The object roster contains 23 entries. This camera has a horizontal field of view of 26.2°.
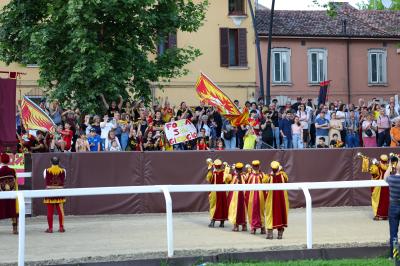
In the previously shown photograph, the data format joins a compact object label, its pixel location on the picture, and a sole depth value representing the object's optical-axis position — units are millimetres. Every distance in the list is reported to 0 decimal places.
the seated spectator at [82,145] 24125
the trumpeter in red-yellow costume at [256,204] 18312
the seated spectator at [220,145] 25291
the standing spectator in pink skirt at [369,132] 28188
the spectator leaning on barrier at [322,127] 28578
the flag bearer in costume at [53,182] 19188
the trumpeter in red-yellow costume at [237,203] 19219
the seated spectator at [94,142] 24547
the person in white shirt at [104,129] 24719
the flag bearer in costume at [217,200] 20281
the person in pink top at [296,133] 28344
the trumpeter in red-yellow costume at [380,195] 21609
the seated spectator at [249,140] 26142
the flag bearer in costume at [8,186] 18891
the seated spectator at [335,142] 27312
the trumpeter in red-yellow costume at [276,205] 17484
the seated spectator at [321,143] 27062
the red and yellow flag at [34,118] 23469
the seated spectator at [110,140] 24531
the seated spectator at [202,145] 25998
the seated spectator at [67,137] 24047
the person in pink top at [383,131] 28203
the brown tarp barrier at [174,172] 23125
